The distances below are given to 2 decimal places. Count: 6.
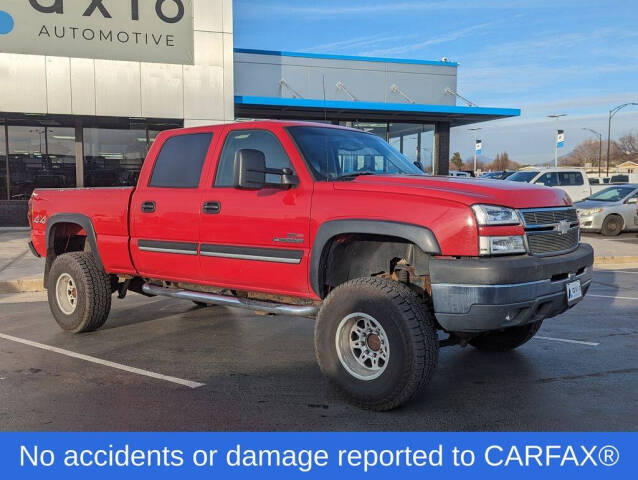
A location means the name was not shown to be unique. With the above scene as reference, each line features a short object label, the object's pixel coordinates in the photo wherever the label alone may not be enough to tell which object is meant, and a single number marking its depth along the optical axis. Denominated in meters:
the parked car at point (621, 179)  40.64
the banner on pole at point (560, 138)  42.19
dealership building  15.67
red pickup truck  4.01
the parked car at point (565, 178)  19.69
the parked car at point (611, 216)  17.08
